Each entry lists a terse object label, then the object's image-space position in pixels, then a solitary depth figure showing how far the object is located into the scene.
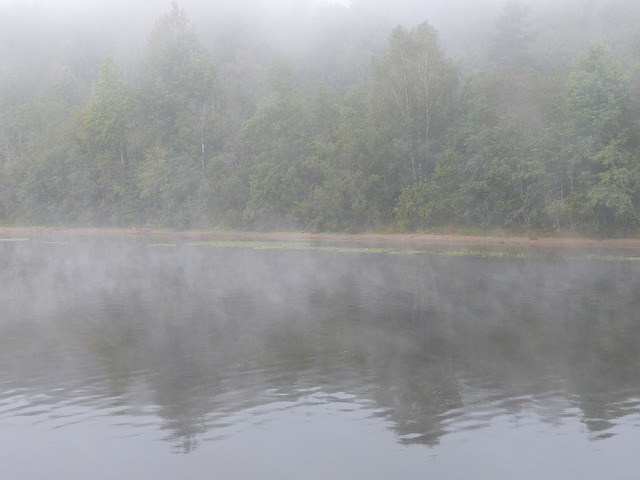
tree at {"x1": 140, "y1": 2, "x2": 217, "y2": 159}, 79.94
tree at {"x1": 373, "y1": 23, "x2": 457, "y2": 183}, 64.12
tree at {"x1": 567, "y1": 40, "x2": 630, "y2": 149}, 55.34
